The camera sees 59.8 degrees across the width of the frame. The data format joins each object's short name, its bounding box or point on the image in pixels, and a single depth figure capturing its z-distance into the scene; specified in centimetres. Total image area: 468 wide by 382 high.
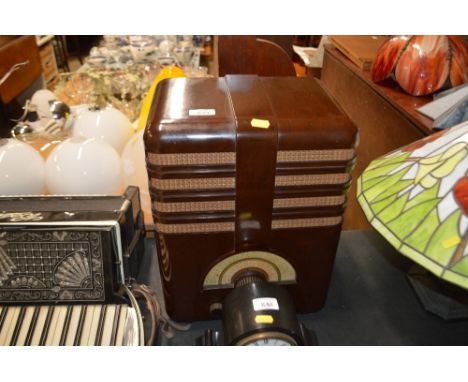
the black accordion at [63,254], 71
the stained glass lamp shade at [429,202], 40
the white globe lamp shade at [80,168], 88
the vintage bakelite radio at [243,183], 60
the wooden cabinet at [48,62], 341
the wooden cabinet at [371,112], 104
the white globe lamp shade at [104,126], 109
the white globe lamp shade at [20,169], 85
